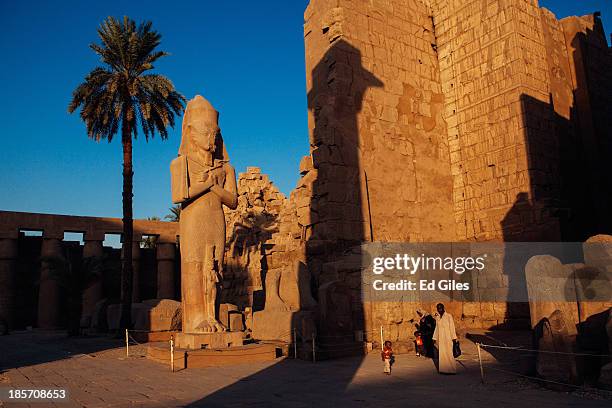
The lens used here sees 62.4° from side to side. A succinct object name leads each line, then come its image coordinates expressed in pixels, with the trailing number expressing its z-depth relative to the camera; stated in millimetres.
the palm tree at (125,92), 17031
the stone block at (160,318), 13591
